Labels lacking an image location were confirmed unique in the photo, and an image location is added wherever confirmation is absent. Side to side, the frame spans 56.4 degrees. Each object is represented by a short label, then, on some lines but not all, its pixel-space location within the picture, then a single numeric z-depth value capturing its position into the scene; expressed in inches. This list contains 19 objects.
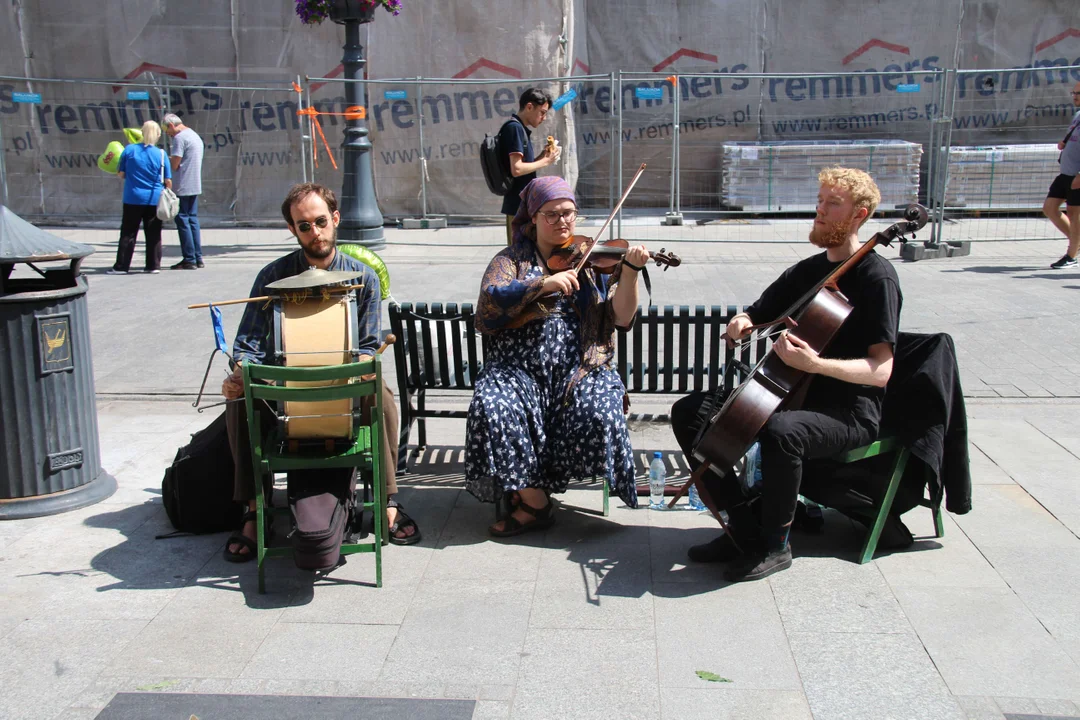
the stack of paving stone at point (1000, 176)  500.7
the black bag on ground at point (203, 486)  162.9
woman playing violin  156.5
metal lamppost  418.9
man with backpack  259.3
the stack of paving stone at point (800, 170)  498.0
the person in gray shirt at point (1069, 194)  369.4
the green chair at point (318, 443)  139.9
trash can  164.7
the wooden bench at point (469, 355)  190.4
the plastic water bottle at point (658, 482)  174.7
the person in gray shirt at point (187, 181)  407.5
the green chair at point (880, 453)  147.6
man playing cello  141.1
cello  140.0
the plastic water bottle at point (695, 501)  173.9
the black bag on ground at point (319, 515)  141.1
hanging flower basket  395.2
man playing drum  155.8
